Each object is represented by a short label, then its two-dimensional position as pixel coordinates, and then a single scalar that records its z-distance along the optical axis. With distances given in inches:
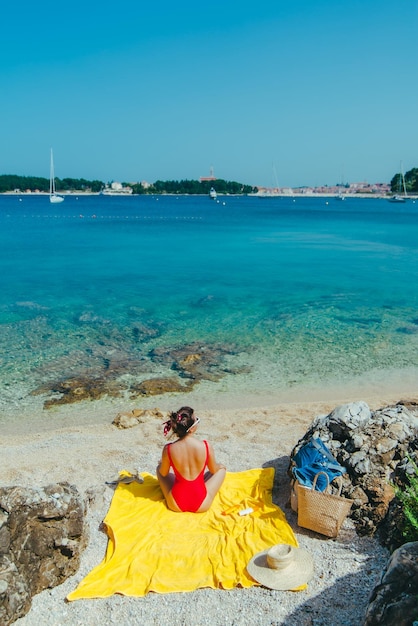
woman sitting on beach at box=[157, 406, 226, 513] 255.1
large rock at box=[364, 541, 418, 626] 145.7
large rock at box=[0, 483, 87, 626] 188.9
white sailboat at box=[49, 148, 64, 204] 4171.3
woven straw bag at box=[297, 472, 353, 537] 226.4
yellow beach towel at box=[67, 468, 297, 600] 206.2
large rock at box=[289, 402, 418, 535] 237.6
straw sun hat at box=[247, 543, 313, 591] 201.4
